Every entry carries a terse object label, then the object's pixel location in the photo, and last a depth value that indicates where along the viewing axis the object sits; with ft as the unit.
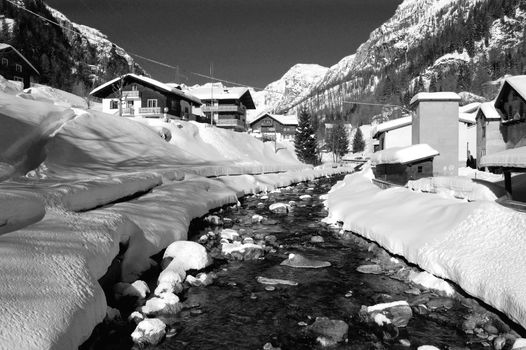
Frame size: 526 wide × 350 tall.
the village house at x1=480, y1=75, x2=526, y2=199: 84.58
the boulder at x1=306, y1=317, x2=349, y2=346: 25.59
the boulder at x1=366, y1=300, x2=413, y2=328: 27.86
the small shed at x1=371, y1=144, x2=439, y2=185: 82.28
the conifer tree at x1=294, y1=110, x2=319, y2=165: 221.25
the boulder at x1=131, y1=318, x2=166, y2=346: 24.76
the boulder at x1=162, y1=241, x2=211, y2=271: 39.19
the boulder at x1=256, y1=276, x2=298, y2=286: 36.65
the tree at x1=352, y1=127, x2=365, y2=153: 339.98
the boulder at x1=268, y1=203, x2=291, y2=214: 78.84
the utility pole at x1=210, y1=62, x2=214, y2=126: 222.11
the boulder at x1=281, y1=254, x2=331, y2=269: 41.73
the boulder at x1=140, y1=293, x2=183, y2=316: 29.19
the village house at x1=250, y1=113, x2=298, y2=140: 274.81
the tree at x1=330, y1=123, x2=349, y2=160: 284.04
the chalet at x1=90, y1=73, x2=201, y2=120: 173.88
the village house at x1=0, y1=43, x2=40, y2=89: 191.83
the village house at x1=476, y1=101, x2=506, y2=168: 107.96
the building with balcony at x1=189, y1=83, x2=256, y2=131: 233.35
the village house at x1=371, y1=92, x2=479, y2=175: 96.07
